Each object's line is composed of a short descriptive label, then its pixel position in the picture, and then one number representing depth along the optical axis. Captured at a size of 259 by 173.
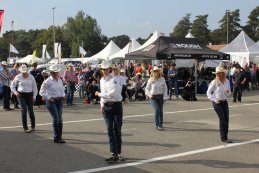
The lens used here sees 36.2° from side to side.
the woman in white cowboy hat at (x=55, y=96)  9.12
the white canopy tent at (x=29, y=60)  61.14
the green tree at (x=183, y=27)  129.62
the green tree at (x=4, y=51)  126.75
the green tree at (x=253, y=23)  105.06
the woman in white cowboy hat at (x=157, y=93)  10.92
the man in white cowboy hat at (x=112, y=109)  7.24
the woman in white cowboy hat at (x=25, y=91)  10.52
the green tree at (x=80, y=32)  109.12
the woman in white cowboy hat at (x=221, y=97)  9.05
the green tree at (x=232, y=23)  107.50
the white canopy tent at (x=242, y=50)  34.09
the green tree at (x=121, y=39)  163.45
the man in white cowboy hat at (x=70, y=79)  17.62
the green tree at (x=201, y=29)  118.75
